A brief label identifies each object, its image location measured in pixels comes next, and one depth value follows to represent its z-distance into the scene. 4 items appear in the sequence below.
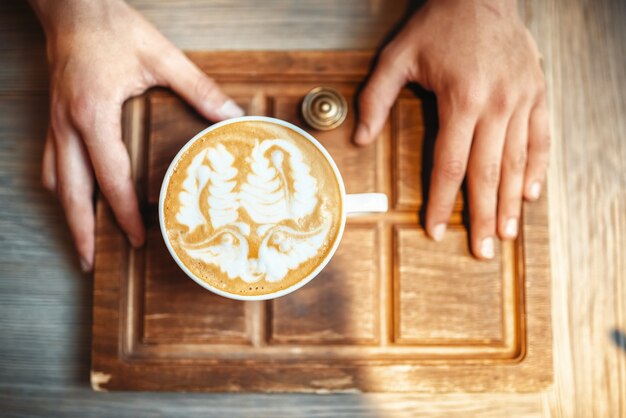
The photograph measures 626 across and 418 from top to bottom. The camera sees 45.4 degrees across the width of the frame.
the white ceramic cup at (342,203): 0.44
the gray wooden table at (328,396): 0.52
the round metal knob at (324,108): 0.50
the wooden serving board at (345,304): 0.49
